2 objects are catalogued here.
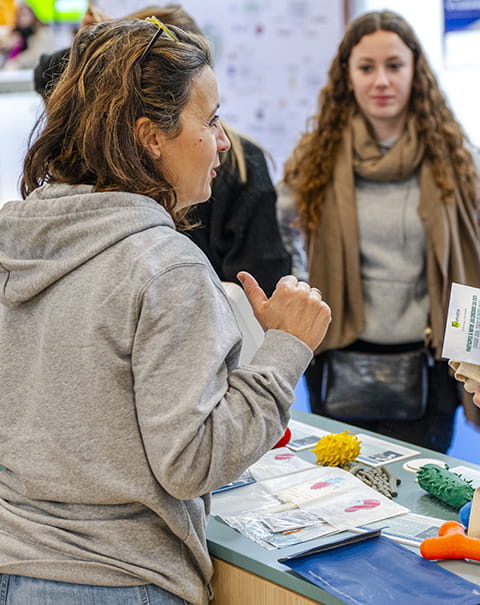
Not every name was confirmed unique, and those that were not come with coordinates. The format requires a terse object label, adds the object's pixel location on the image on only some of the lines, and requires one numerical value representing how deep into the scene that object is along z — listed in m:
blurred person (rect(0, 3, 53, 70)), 4.83
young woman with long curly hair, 2.52
